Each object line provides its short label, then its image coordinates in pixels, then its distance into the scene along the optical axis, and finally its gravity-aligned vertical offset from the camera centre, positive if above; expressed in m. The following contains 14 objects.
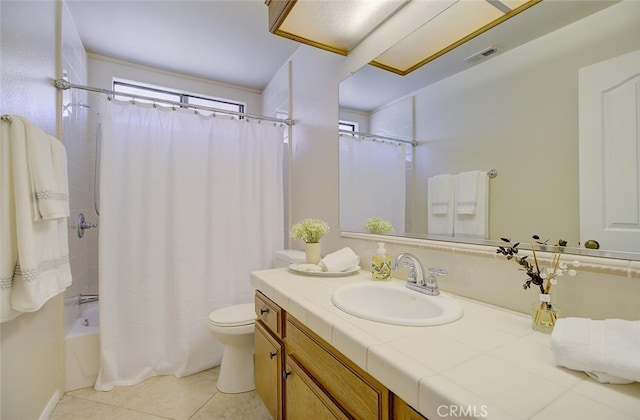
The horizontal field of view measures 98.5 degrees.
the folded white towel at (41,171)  1.18 +0.18
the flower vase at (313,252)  1.62 -0.24
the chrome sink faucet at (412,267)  1.11 -0.23
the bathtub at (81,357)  1.78 -0.96
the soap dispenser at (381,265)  1.30 -0.26
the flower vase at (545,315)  0.74 -0.28
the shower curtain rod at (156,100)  1.70 +0.78
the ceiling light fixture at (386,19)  1.06 +0.91
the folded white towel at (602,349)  0.50 -0.27
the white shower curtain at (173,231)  1.84 -0.15
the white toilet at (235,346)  1.70 -0.88
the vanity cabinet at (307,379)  0.67 -0.54
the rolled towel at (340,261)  1.43 -0.27
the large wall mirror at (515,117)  0.80 +0.35
